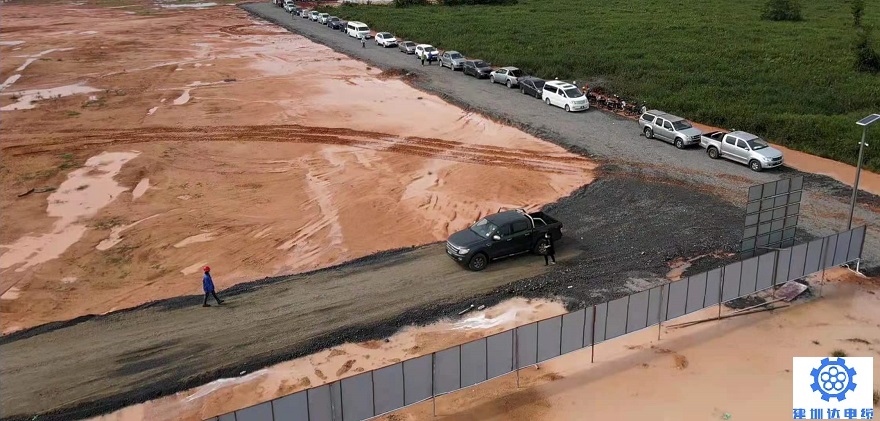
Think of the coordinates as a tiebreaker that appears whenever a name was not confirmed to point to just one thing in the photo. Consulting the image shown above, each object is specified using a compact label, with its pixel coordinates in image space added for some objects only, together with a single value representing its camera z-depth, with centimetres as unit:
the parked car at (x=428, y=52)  5234
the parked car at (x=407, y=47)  5731
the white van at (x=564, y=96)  3638
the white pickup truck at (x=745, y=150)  2648
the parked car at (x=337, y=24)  7481
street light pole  1709
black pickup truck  1905
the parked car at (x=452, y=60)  4894
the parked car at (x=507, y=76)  4247
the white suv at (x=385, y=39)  6147
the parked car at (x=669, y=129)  2947
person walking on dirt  1720
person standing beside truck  1947
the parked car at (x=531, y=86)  3950
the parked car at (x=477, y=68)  4594
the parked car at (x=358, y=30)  6593
